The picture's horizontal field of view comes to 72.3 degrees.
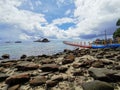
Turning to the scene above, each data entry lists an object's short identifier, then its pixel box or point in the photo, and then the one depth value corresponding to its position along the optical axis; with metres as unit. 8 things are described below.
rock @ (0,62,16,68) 7.21
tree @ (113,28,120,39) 25.10
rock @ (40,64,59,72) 5.24
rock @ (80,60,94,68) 5.65
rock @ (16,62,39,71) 5.68
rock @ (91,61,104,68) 5.39
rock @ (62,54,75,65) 6.63
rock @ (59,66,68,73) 5.15
